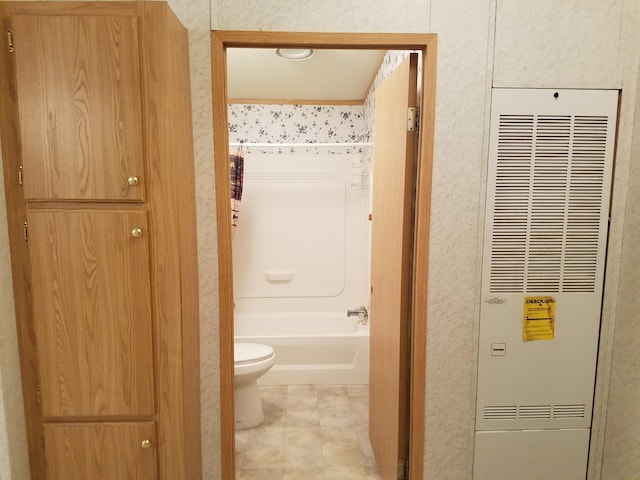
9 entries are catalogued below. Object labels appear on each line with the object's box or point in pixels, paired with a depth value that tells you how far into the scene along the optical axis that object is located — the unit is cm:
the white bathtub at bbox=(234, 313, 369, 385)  324
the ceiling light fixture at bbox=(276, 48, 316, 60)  262
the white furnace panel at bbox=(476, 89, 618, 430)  157
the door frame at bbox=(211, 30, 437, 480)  150
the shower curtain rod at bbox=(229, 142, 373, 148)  310
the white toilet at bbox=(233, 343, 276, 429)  258
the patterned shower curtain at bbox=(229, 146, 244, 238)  313
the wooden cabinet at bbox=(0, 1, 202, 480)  121
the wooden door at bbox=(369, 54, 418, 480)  173
